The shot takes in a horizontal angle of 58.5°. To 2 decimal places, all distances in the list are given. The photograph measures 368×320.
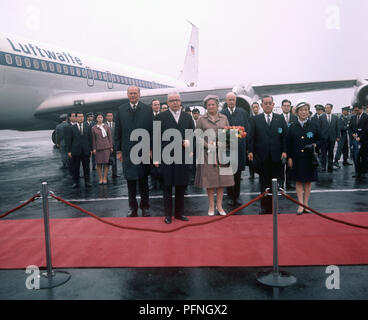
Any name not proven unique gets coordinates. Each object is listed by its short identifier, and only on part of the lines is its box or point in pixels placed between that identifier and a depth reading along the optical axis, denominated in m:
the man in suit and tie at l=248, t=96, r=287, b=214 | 4.95
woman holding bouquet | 4.80
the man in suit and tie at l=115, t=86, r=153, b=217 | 4.95
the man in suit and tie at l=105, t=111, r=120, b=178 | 8.75
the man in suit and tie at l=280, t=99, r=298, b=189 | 6.99
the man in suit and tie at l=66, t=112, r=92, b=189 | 7.57
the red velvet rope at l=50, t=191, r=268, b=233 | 3.68
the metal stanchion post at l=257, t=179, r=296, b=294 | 2.85
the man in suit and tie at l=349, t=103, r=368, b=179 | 7.65
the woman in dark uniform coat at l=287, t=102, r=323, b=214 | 4.77
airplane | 9.40
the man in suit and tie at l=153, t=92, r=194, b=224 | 4.64
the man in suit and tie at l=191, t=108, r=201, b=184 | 7.49
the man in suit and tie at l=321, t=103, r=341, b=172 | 8.81
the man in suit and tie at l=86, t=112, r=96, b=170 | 8.66
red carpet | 3.35
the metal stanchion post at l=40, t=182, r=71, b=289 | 3.01
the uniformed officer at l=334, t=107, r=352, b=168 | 9.39
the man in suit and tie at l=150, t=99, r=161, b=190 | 7.18
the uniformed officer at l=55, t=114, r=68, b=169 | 9.62
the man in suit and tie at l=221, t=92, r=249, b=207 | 5.44
